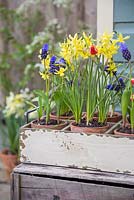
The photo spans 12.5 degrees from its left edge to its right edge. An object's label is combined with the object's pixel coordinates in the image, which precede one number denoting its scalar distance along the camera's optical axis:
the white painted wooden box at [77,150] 1.65
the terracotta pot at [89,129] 1.70
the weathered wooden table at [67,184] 1.64
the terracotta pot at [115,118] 1.82
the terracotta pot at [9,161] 3.38
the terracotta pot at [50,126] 1.75
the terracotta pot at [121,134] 1.66
